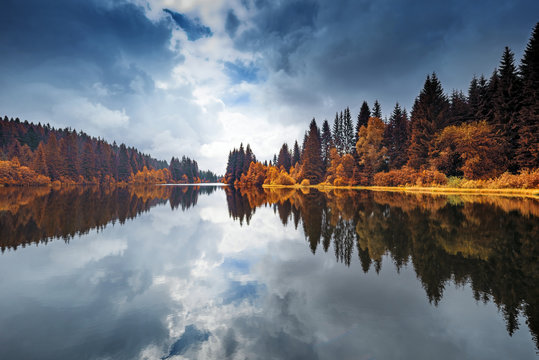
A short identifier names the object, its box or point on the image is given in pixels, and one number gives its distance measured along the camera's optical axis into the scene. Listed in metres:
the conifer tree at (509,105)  28.36
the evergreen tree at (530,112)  25.20
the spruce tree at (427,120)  40.00
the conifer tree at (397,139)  47.28
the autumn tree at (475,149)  28.88
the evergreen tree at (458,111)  39.28
